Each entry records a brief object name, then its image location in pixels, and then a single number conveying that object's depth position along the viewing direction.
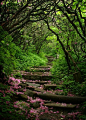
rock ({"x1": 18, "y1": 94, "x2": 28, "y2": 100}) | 4.82
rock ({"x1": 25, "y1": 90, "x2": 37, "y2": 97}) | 5.24
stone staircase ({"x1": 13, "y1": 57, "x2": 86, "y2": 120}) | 4.09
